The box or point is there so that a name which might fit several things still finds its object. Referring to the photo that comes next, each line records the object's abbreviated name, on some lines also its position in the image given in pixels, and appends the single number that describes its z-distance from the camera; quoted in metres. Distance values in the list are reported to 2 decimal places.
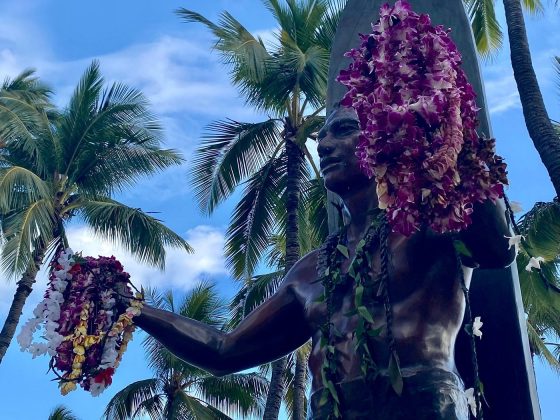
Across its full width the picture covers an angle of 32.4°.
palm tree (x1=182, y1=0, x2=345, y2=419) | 19.77
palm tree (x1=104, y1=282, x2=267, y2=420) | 24.58
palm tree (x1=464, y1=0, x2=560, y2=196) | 11.67
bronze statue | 3.52
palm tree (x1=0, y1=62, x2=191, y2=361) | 20.83
